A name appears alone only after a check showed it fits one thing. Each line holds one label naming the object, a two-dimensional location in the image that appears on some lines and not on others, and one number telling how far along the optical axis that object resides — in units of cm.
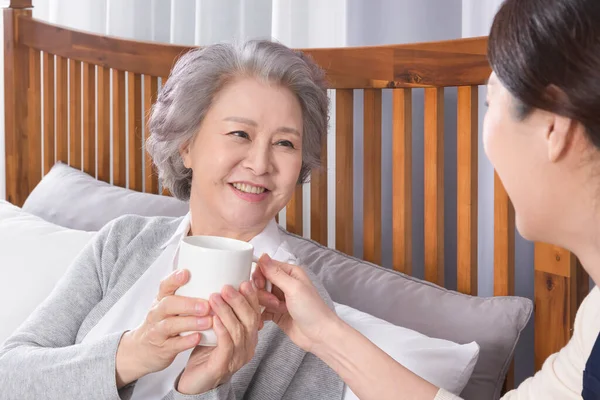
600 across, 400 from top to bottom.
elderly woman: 156
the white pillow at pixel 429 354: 161
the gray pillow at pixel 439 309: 168
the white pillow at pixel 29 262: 191
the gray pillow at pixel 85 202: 210
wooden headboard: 173
